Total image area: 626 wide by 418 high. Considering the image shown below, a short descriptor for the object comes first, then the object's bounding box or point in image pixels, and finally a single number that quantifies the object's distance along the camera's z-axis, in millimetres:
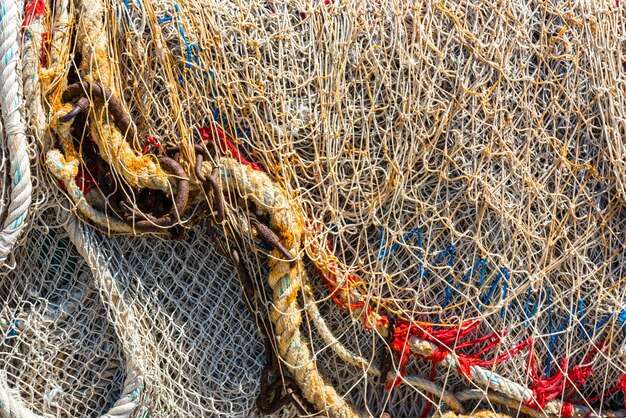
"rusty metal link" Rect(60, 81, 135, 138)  1630
